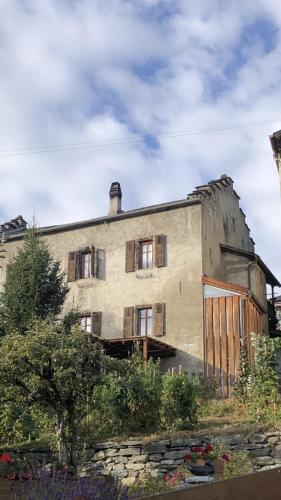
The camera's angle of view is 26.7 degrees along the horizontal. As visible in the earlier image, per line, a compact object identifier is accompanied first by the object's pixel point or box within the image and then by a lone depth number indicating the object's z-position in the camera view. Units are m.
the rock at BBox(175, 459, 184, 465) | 12.10
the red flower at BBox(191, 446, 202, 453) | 11.47
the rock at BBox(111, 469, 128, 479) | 12.34
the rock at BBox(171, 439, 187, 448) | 12.48
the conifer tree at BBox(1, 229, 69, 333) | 19.14
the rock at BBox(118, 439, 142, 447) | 12.80
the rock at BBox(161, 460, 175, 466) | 12.21
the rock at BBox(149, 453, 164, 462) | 12.43
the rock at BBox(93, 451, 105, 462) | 12.91
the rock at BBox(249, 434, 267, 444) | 12.23
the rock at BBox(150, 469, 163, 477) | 12.11
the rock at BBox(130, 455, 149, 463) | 12.54
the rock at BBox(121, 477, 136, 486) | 11.85
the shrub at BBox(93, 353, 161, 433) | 13.68
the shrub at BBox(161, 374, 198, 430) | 13.82
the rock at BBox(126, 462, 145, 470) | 12.48
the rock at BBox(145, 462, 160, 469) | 12.37
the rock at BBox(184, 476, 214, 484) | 8.40
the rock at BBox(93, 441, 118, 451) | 13.01
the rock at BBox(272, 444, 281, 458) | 11.88
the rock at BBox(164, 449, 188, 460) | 12.26
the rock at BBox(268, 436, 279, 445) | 12.19
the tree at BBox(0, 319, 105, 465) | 11.53
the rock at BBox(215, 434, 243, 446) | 12.26
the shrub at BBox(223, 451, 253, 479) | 11.22
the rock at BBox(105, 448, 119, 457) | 12.81
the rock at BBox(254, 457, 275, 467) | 11.77
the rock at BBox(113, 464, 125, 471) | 12.55
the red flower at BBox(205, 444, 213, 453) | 11.08
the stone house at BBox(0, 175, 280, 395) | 20.95
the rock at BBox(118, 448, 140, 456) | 12.70
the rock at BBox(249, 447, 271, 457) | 11.98
